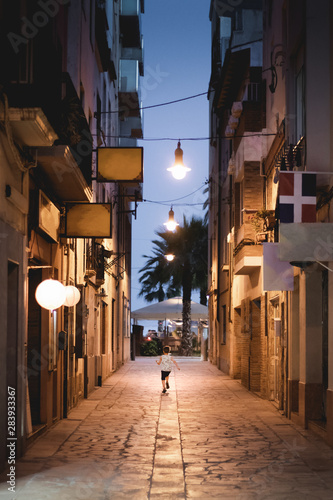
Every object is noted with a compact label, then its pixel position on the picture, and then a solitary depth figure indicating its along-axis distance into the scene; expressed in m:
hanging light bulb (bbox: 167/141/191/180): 16.28
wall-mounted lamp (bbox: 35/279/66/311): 11.74
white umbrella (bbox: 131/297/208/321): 45.25
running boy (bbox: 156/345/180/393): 20.69
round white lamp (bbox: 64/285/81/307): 14.18
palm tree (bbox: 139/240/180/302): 49.72
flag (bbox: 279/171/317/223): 11.60
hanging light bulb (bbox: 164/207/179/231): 26.77
